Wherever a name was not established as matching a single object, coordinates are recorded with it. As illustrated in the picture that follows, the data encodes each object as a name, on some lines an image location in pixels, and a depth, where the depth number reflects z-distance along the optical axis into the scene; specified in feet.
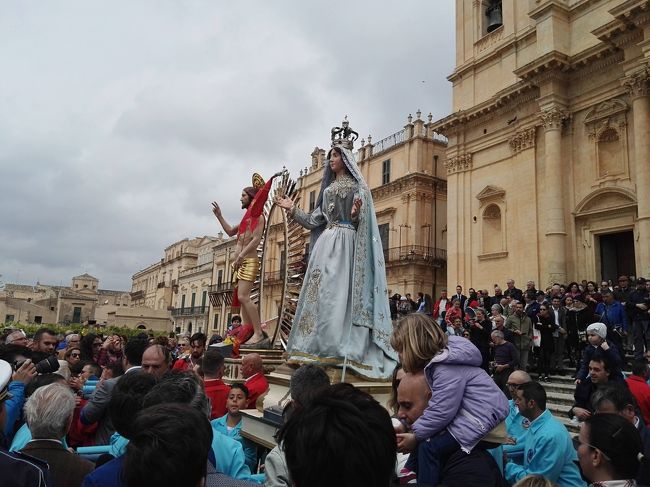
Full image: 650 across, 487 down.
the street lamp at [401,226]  93.23
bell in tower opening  67.72
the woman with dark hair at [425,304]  53.52
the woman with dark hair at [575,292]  38.45
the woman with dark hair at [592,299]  36.11
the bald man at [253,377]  14.47
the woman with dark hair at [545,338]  33.32
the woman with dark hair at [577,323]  35.27
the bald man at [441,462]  6.75
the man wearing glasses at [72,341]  19.27
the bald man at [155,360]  13.15
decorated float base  11.25
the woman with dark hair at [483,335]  34.35
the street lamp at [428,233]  92.99
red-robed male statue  19.35
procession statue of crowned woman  13.75
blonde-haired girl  6.98
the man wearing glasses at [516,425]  13.51
